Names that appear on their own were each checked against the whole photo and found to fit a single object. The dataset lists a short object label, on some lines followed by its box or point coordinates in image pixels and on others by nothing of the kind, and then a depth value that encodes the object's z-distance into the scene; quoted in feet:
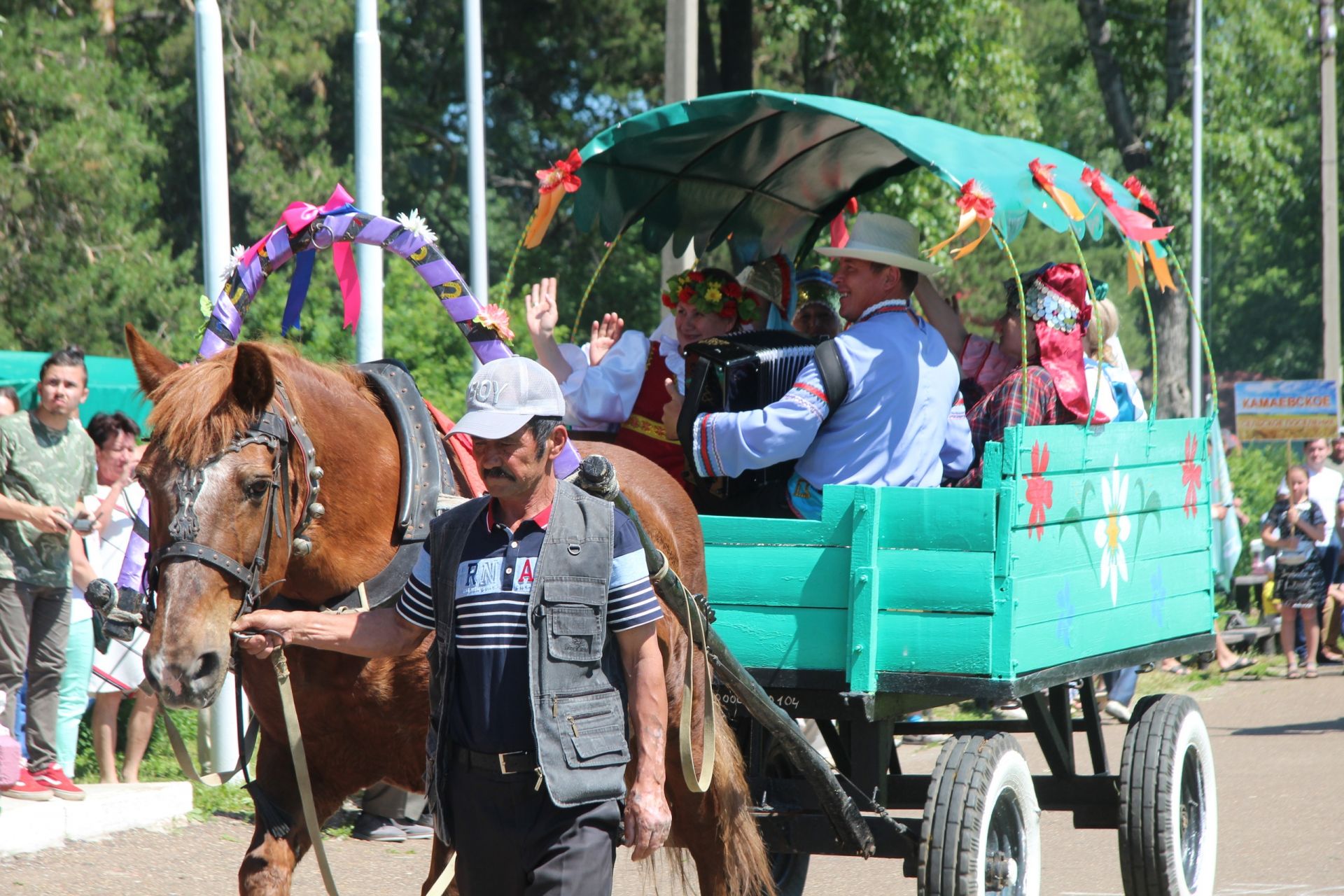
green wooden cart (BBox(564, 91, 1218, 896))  27.07
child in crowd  78.33
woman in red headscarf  31.40
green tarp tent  70.90
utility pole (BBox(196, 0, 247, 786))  44.96
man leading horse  18.90
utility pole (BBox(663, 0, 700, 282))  62.28
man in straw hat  27.99
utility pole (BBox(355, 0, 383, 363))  47.65
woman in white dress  44.86
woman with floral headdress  34.09
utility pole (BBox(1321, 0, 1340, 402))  128.47
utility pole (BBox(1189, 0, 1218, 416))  116.47
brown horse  18.78
